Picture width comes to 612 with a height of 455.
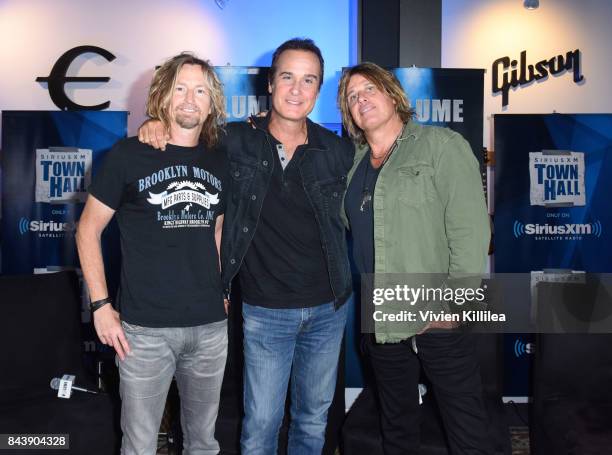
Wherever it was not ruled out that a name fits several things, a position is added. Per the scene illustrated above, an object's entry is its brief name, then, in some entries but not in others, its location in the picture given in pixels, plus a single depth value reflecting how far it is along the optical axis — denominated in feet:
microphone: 8.21
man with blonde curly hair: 5.65
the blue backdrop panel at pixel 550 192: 10.93
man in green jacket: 6.05
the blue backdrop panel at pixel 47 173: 11.46
